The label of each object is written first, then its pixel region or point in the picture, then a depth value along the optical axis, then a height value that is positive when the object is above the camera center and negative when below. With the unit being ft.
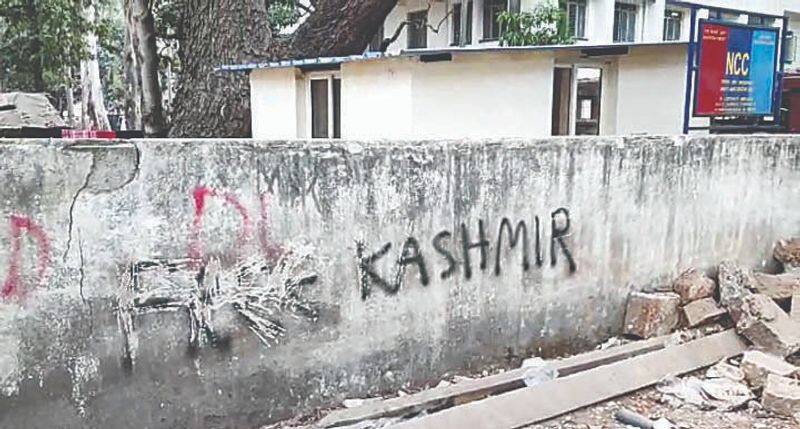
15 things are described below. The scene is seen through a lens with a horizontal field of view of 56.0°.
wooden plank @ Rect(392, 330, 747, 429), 13.10 -5.21
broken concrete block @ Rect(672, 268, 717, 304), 18.45 -4.16
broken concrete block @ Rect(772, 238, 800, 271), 21.43 -3.87
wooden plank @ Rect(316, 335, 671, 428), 13.21 -5.18
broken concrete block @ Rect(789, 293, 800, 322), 17.84 -4.58
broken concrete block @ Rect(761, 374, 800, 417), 14.24 -5.29
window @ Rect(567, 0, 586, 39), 57.00 +7.48
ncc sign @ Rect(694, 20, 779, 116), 27.78 +1.77
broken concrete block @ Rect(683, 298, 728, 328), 17.74 -4.60
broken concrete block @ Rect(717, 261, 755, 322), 18.11 -4.13
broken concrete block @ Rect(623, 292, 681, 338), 17.71 -4.66
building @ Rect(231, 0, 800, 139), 29.14 +0.99
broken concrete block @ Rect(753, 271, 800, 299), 18.93 -4.24
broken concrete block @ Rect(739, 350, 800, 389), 15.46 -5.20
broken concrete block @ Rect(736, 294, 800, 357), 16.80 -4.76
